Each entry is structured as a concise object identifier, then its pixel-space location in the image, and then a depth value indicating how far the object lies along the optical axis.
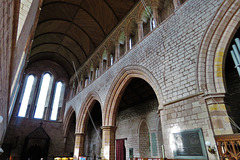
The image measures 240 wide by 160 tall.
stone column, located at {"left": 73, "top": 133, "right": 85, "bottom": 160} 9.61
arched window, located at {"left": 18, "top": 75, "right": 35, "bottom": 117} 12.79
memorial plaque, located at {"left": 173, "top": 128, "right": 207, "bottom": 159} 3.61
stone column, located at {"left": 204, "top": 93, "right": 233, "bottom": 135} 3.40
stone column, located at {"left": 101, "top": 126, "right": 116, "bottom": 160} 7.02
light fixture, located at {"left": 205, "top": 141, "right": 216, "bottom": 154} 3.38
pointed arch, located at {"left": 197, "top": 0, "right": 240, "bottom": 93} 3.81
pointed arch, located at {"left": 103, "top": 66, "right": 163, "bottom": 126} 7.10
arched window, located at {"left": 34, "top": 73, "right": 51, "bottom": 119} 13.59
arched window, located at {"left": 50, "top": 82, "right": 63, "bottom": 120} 14.20
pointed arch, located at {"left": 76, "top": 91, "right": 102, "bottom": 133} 10.00
